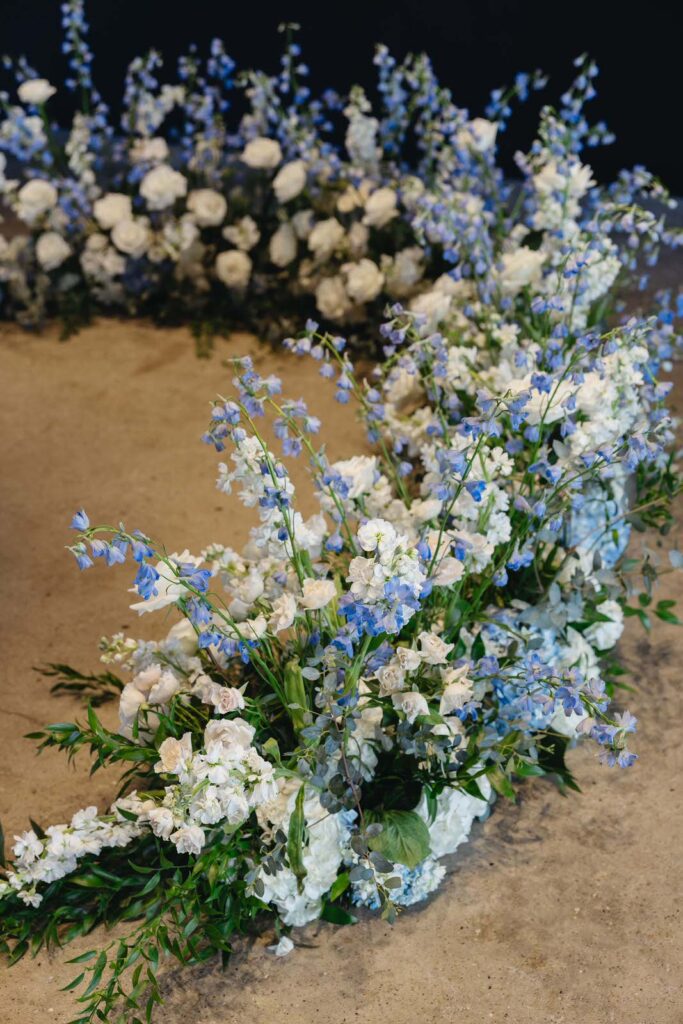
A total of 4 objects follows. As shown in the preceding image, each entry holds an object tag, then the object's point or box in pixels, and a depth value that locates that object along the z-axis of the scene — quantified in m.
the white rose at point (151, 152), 4.00
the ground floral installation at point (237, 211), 3.67
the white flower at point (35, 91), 3.84
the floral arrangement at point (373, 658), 1.92
